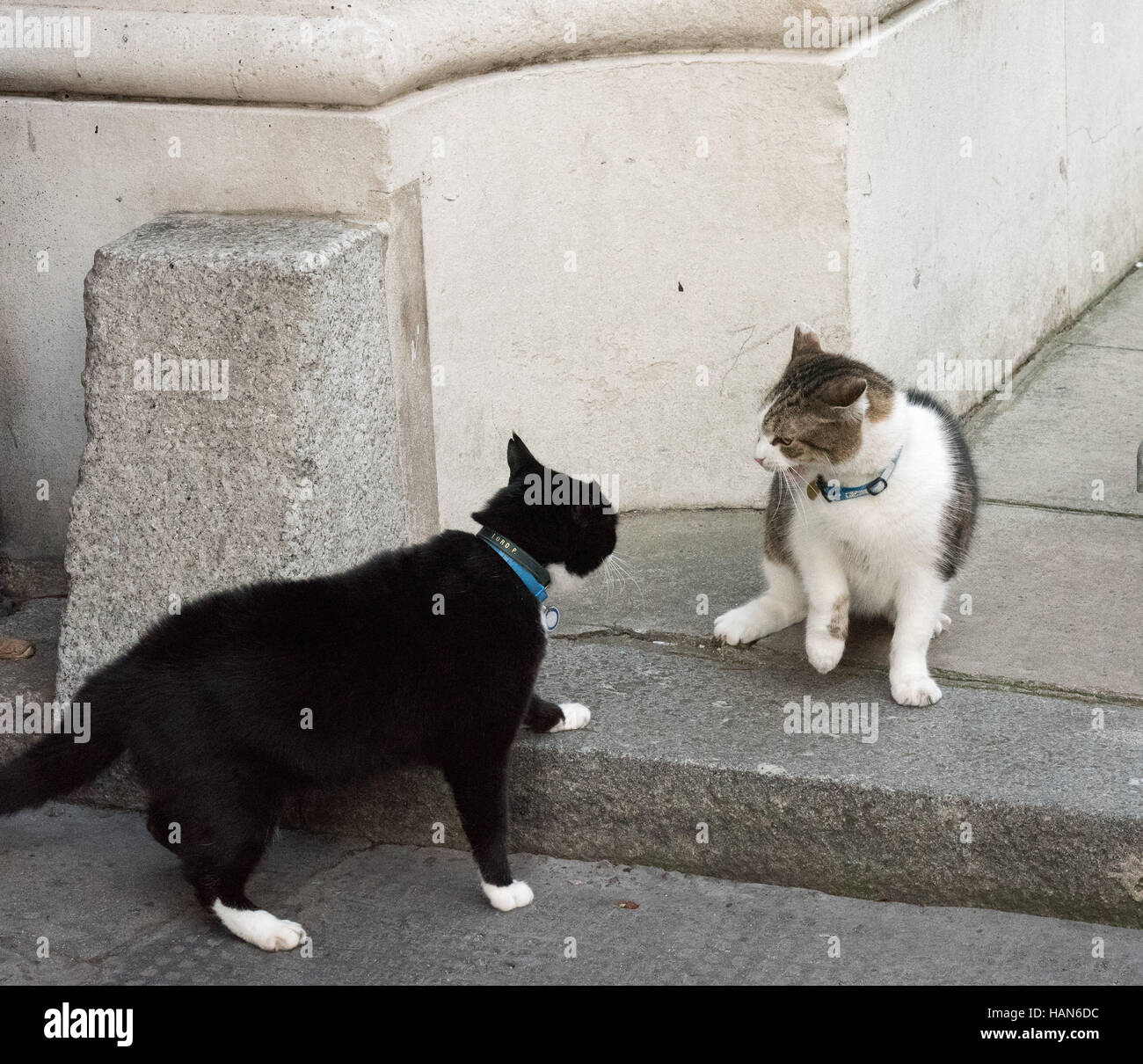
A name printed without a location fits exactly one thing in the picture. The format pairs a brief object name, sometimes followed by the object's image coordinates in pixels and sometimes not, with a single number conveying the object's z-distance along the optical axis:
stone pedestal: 3.50
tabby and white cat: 3.38
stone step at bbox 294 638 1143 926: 3.07
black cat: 3.06
